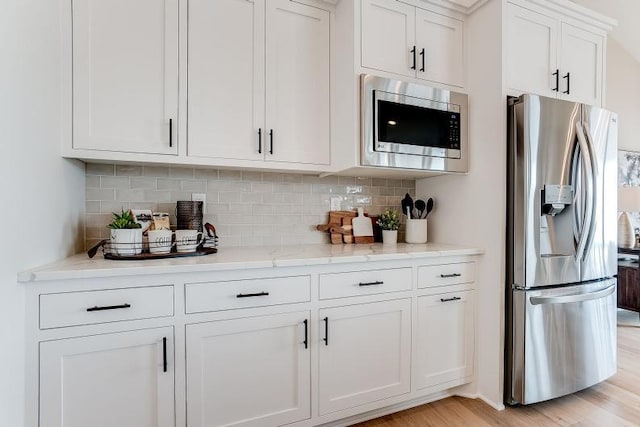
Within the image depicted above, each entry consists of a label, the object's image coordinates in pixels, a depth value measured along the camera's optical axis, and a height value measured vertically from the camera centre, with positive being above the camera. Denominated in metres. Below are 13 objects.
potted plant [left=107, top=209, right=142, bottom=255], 1.47 -0.11
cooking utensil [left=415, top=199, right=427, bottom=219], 2.36 +0.05
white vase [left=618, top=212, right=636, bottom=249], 3.42 -0.21
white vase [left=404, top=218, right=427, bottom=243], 2.29 -0.13
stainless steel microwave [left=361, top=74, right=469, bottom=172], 1.82 +0.52
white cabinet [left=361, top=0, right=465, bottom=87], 1.85 +1.04
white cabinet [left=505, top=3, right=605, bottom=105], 1.93 +1.01
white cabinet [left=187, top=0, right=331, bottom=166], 1.67 +0.73
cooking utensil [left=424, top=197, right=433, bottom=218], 2.33 +0.06
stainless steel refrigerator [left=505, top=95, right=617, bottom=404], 1.82 -0.19
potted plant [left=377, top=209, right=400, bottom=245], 2.27 -0.10
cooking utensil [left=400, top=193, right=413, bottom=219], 2.38 +0.06
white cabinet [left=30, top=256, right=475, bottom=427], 1.21 -0.60
